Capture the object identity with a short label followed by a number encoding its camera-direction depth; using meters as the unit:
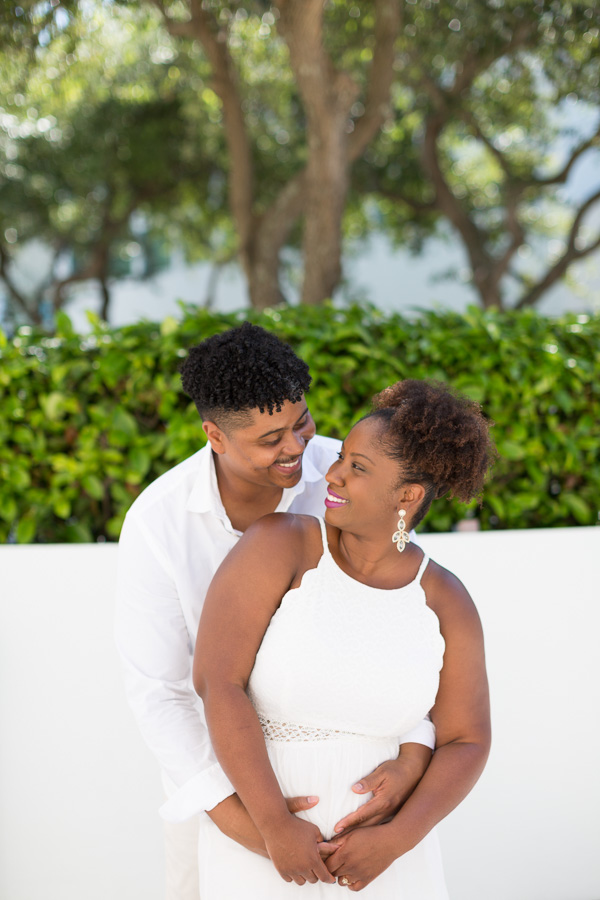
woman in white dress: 1.66
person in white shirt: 1.93
